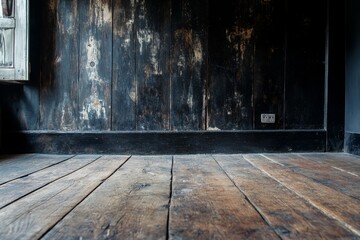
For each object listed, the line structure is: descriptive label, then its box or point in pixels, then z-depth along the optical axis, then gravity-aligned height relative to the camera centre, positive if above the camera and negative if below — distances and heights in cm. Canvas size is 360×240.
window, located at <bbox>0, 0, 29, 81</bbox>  192 +42
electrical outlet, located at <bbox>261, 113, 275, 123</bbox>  213 -3
